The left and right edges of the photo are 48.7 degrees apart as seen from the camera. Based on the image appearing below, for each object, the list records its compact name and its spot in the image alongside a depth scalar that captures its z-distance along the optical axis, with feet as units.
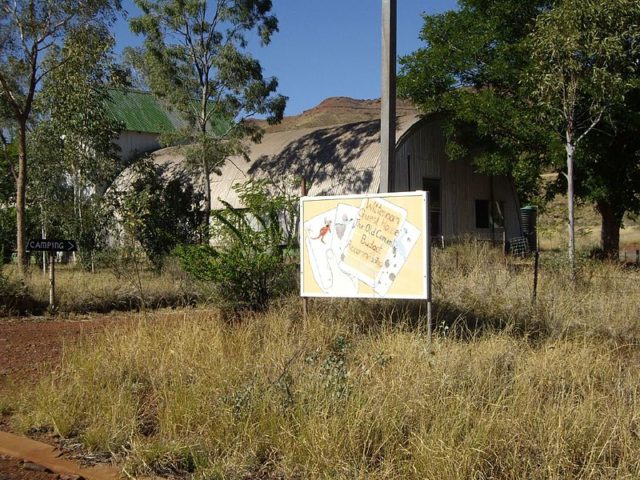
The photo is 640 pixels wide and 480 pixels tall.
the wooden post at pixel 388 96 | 31.71
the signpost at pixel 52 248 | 39.17
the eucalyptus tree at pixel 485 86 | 70.95
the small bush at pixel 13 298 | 40.70
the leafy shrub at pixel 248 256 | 32.12
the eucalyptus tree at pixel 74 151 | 65.46
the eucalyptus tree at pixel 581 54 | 44.55
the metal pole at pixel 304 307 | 27.14
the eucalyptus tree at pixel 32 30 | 54.90
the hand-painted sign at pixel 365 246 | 24.43
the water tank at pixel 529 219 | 107.88
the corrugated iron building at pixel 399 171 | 83.35
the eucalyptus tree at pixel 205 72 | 78.64
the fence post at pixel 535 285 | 32.83
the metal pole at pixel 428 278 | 23.66
